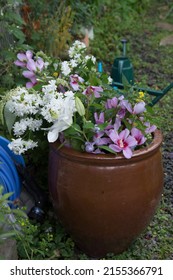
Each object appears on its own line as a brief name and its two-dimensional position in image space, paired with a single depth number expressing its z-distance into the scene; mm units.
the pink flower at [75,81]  2830
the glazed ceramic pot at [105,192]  2541
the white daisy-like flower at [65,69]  2979
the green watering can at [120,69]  4637
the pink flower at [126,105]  2598
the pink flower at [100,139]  2562
